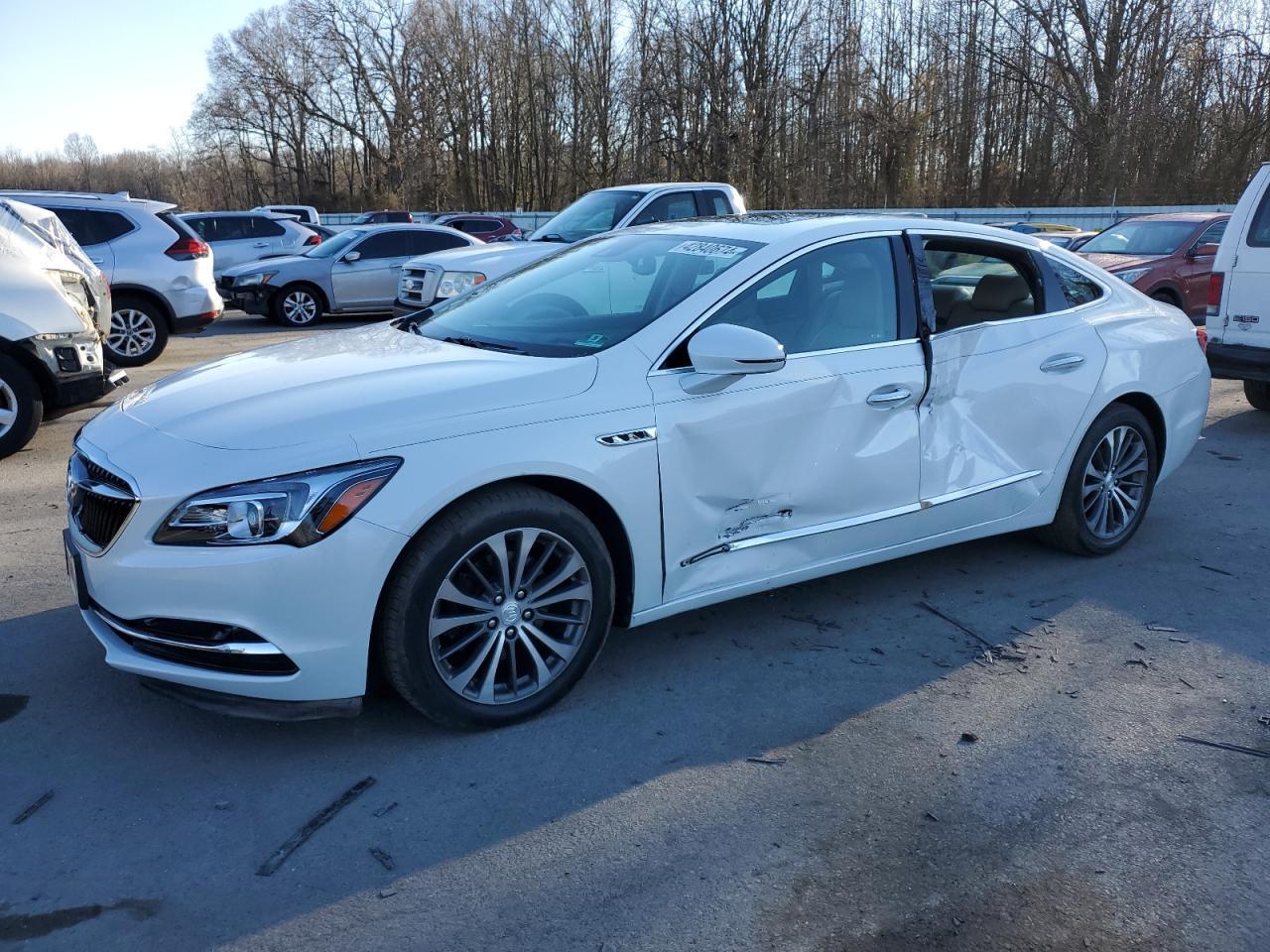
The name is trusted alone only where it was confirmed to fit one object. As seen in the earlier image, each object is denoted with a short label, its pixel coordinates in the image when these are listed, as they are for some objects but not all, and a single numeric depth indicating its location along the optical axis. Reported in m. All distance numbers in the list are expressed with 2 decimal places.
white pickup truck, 10.52
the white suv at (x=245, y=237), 19.94
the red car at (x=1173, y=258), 12.87
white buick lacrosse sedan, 3.11
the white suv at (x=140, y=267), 11.29
